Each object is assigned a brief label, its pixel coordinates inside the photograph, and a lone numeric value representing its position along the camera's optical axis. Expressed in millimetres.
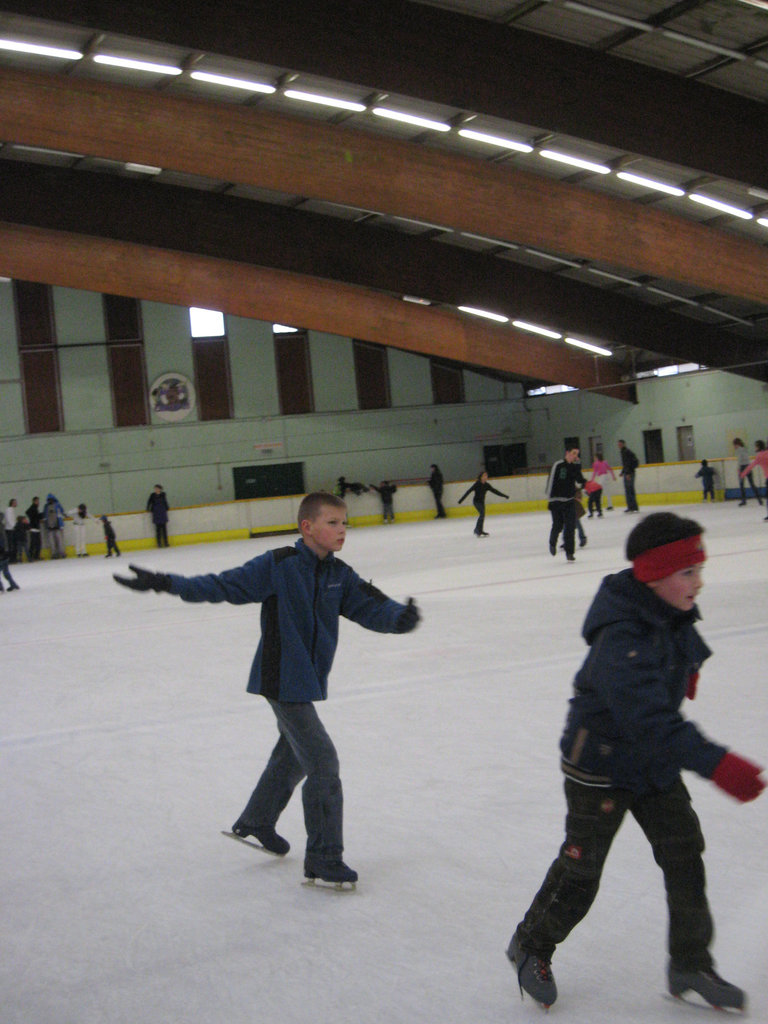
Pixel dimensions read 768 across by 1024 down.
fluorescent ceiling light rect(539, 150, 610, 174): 17375
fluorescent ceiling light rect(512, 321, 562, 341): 31359
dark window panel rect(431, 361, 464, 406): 37125
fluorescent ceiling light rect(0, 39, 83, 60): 13828
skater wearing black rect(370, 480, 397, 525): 32188
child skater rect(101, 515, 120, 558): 24531
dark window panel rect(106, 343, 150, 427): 33250
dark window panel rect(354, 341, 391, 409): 36094
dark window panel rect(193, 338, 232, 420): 34062
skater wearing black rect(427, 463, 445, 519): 32375
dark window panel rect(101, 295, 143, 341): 33188
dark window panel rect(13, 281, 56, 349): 32156
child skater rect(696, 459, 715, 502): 27362
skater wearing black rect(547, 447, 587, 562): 13836
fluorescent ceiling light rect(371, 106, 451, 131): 15820
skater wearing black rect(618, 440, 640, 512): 24125
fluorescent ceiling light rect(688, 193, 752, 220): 19453
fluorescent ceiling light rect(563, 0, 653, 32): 12284
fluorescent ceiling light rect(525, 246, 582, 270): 24488
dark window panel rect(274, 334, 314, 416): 34969
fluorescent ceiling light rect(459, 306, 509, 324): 30203
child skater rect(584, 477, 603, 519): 22891
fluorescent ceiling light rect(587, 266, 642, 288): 25670
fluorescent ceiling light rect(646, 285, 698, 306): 26906
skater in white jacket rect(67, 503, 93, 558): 27016
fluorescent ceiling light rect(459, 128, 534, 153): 16672
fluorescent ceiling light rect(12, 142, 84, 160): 19625
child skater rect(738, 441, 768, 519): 18672
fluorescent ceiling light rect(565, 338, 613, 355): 32656
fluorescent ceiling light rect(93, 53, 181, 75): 14539
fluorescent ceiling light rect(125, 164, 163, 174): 20039
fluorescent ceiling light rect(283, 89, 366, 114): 15508
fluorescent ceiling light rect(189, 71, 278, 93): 15133
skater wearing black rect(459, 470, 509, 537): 20141
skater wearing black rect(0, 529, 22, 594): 16658
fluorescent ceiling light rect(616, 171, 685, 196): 18328
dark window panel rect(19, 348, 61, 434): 32219
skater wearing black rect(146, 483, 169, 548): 28062
